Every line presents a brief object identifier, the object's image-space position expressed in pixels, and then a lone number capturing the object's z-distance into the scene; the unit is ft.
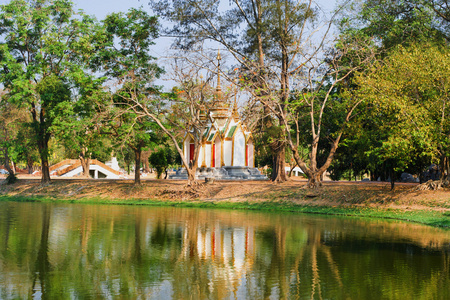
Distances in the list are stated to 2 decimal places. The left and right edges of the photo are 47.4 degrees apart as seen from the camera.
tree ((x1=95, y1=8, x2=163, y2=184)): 113.09
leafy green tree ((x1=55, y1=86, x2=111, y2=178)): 110.52
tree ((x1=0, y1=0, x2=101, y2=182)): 121.80
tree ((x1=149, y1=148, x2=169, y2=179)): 146.41
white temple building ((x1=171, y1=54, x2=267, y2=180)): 141.49
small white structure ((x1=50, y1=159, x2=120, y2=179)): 197.20
